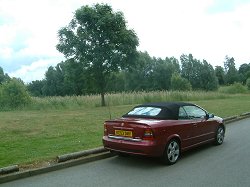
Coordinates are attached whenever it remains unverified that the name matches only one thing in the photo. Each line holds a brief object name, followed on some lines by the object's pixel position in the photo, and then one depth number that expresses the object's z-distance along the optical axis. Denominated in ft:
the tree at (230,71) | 270.89
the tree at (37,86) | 237.79
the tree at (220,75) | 270.63
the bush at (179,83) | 182.58
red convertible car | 18.67
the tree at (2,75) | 202.67
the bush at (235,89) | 133.58
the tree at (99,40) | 60.01
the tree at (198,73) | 211.45
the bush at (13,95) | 66.71
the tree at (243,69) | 301.95
